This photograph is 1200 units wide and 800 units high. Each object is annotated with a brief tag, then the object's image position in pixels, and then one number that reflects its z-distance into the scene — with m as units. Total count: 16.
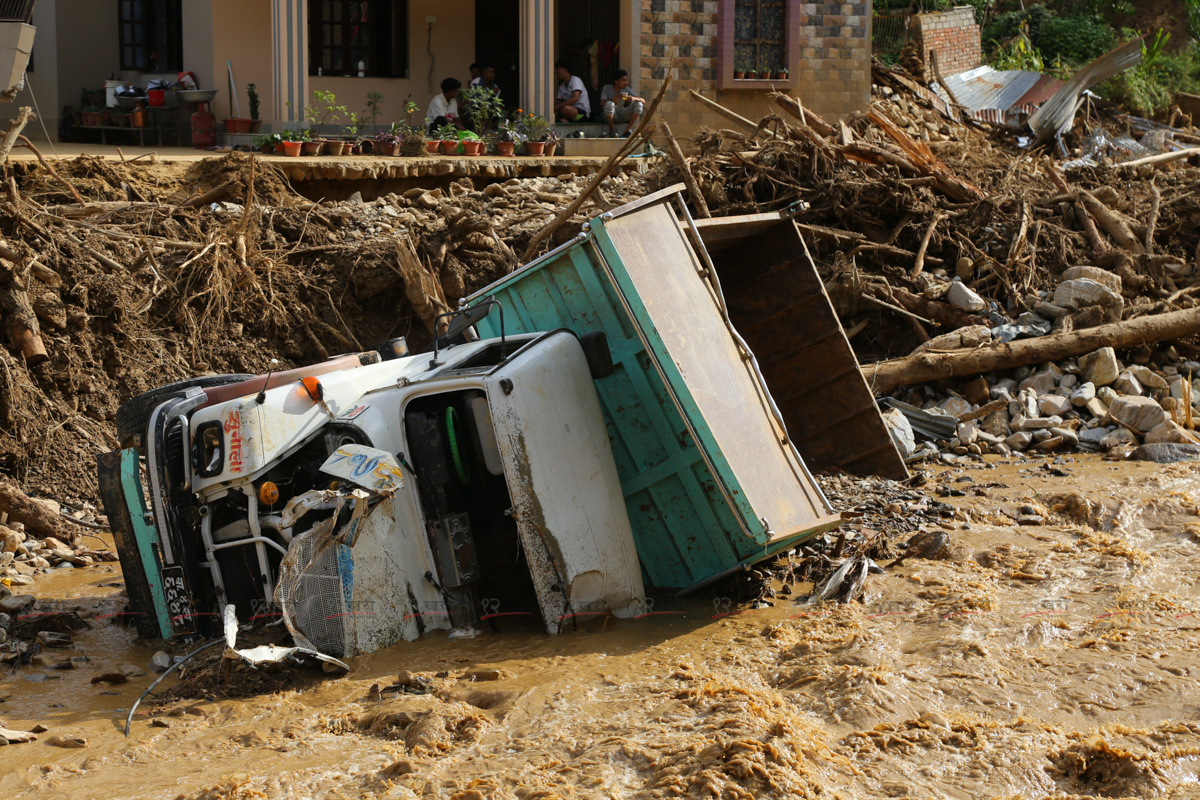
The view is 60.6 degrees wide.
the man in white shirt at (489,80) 15.72
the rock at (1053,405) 9.61
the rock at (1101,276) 10.78
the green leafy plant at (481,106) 15.09
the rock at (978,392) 9.82
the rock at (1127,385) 9.79
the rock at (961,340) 9.95
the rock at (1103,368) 9.84
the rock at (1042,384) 9.88
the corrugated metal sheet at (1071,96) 16.48
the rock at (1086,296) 10.48
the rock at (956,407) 9.71
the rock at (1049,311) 10.53
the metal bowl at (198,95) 14.67
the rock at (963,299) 10.47
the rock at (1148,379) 9.90
